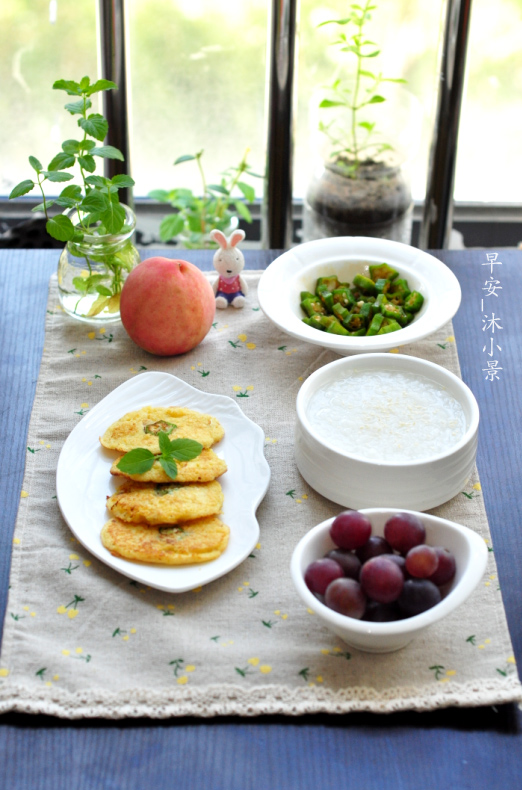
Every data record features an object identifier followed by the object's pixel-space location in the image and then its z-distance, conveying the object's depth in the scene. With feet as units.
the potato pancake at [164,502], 3.00
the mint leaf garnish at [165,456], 3.14
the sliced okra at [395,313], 4.12
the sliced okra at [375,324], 4.05
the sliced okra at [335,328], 4.09
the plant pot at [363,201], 5.59
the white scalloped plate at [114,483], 2.92
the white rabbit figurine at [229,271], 4.34
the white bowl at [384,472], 3.07
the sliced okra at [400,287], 4.34
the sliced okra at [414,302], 4.22
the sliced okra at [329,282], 4.42
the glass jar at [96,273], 4.17
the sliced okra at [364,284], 4.37
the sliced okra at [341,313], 4.19
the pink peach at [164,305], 4.00
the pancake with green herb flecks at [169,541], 2.91
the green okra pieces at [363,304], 4.11
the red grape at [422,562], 2.48
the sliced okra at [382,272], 4.45
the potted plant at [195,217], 6.55
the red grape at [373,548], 2.61
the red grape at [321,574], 2.52
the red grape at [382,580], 2.43
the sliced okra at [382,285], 4.33
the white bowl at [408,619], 2.43
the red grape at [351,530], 2.60
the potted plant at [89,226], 3.88
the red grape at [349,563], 2.57
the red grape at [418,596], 2.46
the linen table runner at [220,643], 2.60
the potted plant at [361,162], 5.60
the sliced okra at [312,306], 4.28
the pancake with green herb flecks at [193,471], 3.15
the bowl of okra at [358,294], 3.97
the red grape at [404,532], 2.62
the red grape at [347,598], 2.45
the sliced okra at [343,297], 4.27
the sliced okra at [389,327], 4.05
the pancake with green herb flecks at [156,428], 3.40
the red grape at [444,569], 2.54
